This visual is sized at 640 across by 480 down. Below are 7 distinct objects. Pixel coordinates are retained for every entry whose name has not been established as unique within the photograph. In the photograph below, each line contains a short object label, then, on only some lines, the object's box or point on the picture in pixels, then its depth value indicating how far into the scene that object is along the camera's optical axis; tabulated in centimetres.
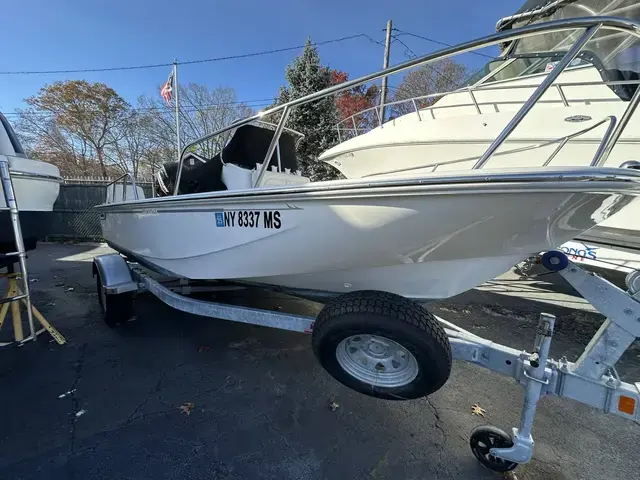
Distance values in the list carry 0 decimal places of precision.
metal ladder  306
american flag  1384
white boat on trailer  154
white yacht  372
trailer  159
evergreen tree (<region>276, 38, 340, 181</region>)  1226
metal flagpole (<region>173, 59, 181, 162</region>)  1421
